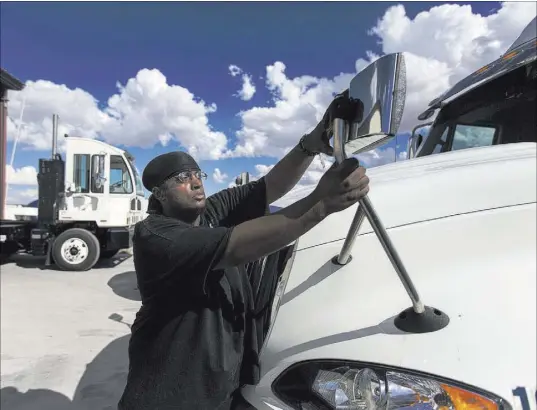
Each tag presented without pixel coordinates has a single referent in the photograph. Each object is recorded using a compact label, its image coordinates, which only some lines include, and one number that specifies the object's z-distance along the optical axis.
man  1.30
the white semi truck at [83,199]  10.37
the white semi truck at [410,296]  1.11
